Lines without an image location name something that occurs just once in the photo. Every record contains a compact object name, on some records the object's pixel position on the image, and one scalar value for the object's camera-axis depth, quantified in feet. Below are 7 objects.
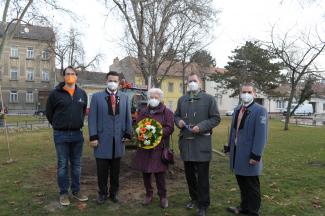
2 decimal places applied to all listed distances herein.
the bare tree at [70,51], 149.38
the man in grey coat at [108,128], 19.10
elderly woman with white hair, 19.07
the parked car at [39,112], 154.06
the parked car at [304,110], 212.39
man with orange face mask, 19.24
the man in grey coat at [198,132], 18.13
